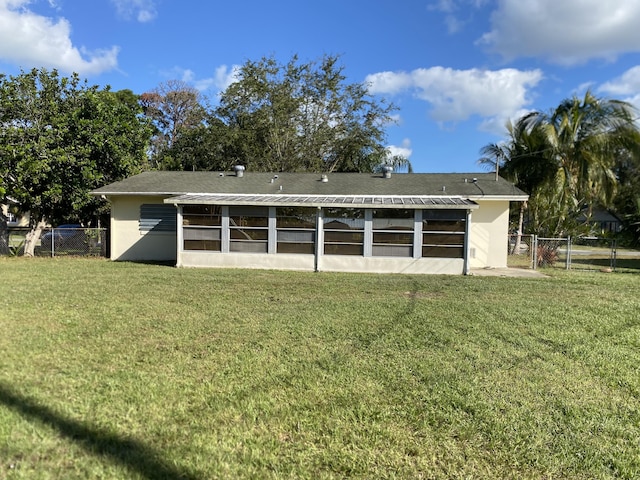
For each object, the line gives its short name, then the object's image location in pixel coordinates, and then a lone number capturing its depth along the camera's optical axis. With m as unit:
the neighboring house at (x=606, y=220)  47.34
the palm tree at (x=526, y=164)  18.91
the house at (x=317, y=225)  13.42
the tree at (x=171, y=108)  38.69
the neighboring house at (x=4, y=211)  16.75
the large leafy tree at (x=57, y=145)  15.36
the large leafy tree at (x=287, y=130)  26.44
